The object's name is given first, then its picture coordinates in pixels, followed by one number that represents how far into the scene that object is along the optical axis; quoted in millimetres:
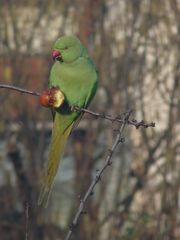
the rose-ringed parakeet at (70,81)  6426
